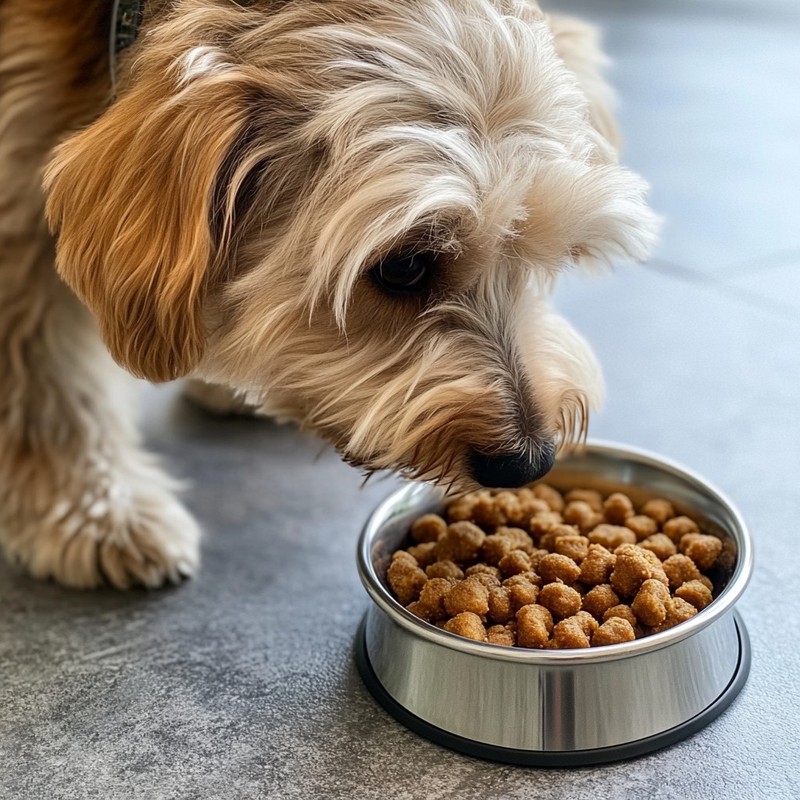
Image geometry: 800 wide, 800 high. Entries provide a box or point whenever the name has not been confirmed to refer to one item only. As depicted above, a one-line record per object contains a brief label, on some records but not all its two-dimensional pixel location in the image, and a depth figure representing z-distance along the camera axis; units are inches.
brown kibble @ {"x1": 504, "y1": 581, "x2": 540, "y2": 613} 26.4
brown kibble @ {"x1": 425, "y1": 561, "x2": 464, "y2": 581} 27.1
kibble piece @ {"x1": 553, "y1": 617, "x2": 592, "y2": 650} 25.4
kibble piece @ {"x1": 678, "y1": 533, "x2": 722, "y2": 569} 27.2
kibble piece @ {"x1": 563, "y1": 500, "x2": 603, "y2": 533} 28.6
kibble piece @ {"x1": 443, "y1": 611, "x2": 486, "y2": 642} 25.5
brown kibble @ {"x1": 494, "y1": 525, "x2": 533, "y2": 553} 27.9
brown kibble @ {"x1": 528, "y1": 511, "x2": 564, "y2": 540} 28.3
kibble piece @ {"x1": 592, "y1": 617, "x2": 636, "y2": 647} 25.4
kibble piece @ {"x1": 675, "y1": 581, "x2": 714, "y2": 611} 26.3
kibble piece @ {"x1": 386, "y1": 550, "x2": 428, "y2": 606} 26.9
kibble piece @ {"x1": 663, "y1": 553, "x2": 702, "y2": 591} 26.9
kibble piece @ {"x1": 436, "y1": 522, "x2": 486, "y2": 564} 27.7
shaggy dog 24.7
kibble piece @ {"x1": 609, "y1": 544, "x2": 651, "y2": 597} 26.4
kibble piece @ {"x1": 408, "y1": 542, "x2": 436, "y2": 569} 27.9
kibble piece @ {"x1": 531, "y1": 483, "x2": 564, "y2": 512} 29.3
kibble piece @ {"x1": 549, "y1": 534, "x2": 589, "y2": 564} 27.3
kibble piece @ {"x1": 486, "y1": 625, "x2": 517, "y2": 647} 25.7
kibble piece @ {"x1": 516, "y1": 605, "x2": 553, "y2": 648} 25.5
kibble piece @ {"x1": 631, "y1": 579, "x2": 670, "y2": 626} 25.7
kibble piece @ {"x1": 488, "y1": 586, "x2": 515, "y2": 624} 26.3
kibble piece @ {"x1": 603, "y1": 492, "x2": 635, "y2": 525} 28.7
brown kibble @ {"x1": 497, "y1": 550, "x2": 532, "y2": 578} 27.2
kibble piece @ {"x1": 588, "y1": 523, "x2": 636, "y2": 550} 27.8
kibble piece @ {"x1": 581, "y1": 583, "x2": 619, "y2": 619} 26.3
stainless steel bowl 24.8
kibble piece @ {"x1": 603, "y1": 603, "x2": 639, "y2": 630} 26.0
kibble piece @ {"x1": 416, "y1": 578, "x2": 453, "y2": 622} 26.5
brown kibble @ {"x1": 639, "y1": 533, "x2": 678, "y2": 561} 27.5
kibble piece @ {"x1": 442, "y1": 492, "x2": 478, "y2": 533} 28.7
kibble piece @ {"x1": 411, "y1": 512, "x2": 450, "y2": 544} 28.4
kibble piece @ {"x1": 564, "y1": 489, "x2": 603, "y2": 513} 29.2
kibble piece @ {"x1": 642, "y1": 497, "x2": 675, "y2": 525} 28.5
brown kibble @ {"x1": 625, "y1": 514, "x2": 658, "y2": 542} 28.1
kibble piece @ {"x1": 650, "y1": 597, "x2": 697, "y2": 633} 25.8
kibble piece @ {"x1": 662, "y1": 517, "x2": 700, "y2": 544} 28.1
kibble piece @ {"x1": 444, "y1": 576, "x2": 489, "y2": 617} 26.1
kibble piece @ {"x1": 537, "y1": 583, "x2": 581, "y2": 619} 26.1
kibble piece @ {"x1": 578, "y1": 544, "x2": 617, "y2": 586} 26.8
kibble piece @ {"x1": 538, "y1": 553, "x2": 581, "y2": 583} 26.8
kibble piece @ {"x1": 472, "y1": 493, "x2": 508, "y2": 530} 28.7
